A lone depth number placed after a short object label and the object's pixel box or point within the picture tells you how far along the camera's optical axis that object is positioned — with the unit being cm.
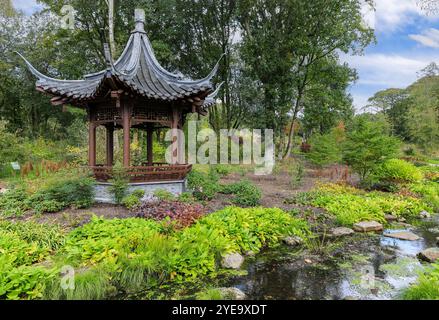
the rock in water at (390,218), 877
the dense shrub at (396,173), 1263
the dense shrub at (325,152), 1638
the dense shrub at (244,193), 867
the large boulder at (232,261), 530
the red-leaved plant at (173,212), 632
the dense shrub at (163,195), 788
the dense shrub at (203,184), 902
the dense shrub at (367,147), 1097
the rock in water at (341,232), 722
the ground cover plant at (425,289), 381
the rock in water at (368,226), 760
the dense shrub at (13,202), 692
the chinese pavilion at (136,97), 790
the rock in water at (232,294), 420
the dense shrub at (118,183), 759
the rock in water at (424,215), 938
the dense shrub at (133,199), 746
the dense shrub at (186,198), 816
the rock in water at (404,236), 716
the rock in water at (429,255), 568
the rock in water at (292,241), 655
